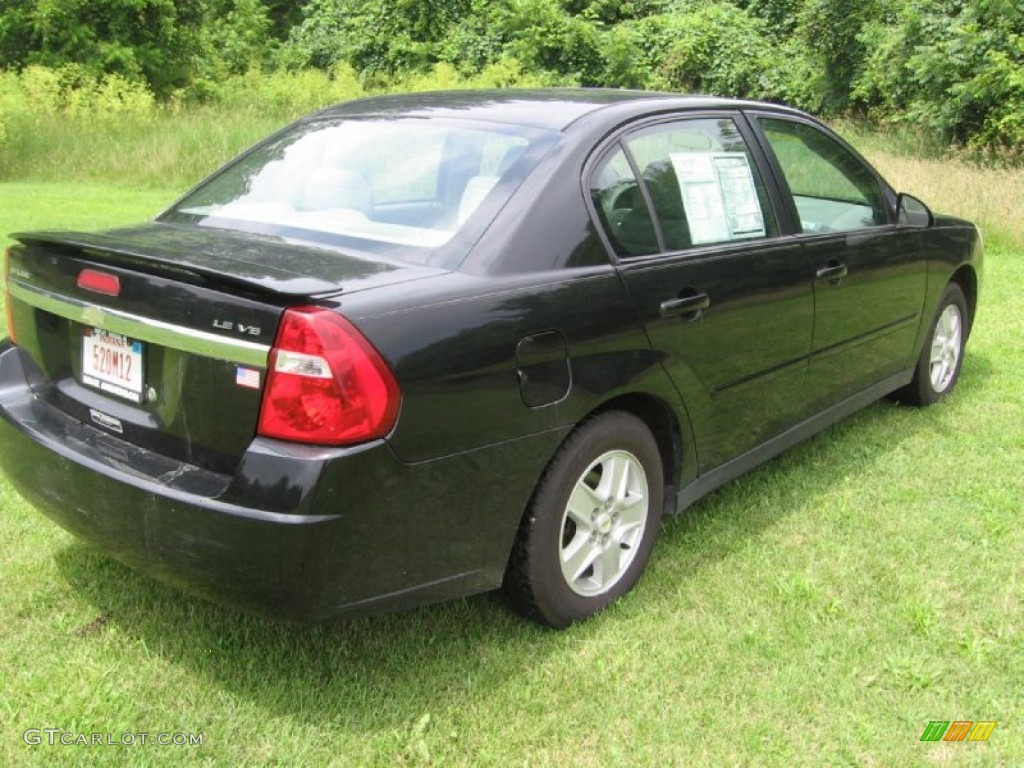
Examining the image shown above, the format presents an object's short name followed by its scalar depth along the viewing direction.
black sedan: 2.24
